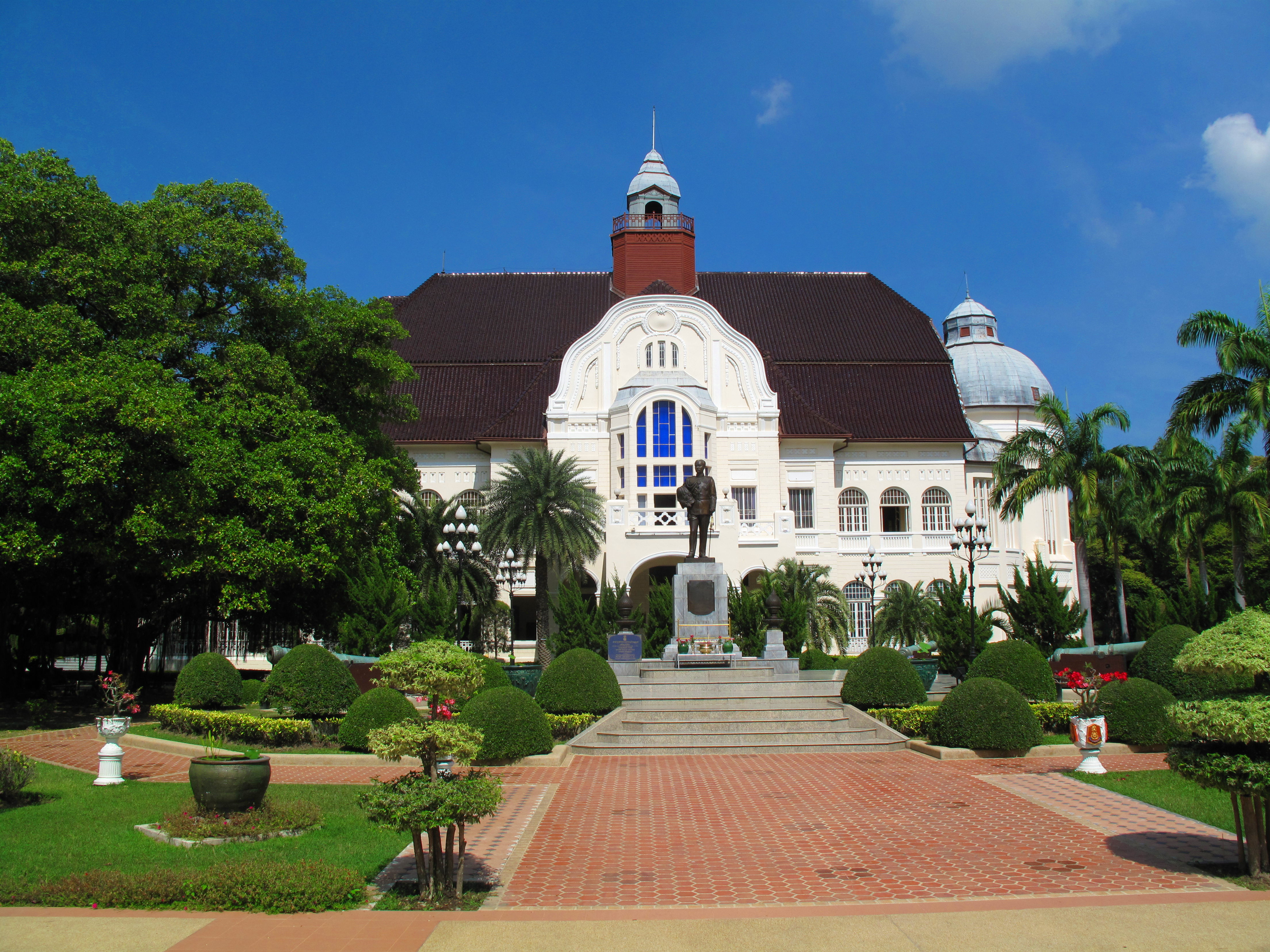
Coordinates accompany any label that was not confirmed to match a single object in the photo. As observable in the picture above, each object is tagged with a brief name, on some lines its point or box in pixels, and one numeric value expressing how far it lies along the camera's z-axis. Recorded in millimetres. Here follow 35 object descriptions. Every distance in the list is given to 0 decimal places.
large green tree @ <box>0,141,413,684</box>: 19656
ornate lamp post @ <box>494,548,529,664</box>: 29344
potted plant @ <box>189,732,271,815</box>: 10273
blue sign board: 24516
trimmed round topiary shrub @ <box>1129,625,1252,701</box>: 17719
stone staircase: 18047
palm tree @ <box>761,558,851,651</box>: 32656
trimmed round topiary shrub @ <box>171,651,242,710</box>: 20047
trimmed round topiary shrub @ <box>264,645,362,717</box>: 17797
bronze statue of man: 25766
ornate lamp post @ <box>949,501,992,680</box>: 24219
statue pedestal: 25516
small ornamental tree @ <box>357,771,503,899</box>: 7438
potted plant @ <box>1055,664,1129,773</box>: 14445
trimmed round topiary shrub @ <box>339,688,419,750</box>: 16016
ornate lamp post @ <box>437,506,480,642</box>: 24000
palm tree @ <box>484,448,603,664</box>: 31672
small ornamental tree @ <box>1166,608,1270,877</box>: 8141
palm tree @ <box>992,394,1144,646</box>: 32094
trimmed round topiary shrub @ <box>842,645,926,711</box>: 19891
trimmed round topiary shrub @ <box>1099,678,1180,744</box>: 16250
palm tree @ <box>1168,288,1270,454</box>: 26266
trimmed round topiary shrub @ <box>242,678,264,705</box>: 22219
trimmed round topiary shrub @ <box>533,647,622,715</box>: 19406
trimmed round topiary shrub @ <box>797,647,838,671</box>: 25984
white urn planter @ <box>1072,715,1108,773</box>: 14398
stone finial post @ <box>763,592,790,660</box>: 24172
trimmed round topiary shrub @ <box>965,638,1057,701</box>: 18422
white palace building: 36750
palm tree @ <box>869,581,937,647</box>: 33469
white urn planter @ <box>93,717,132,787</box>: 13648
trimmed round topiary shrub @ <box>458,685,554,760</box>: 15570
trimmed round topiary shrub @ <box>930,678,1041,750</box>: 15906
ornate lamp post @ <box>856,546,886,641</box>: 33562
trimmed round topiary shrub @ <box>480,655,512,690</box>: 19567
